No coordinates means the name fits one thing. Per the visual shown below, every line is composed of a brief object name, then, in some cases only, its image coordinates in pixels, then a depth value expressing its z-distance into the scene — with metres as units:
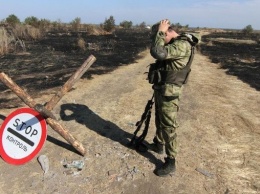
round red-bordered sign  2.50
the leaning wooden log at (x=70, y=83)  2.68
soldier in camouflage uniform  2.36
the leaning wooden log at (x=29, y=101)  2.70
